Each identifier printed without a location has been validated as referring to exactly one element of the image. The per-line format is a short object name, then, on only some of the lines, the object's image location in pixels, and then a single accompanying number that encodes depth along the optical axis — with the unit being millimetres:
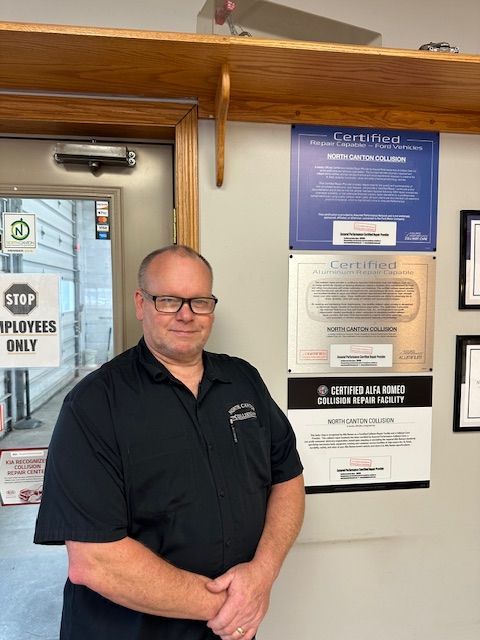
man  885
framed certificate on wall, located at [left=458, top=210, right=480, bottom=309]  1504
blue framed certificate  1430
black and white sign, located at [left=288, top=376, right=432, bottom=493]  1479
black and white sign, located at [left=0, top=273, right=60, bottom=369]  1409
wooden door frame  1283
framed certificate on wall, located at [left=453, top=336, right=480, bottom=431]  1532
